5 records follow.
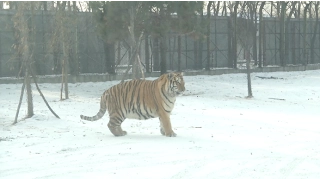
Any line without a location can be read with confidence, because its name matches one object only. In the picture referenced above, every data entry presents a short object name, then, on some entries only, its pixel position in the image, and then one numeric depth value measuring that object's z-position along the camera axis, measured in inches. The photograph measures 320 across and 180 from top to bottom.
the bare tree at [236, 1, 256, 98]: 646.5
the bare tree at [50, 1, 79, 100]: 517.3
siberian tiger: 361.7
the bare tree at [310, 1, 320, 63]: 1167.6
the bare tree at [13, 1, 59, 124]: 435.6
